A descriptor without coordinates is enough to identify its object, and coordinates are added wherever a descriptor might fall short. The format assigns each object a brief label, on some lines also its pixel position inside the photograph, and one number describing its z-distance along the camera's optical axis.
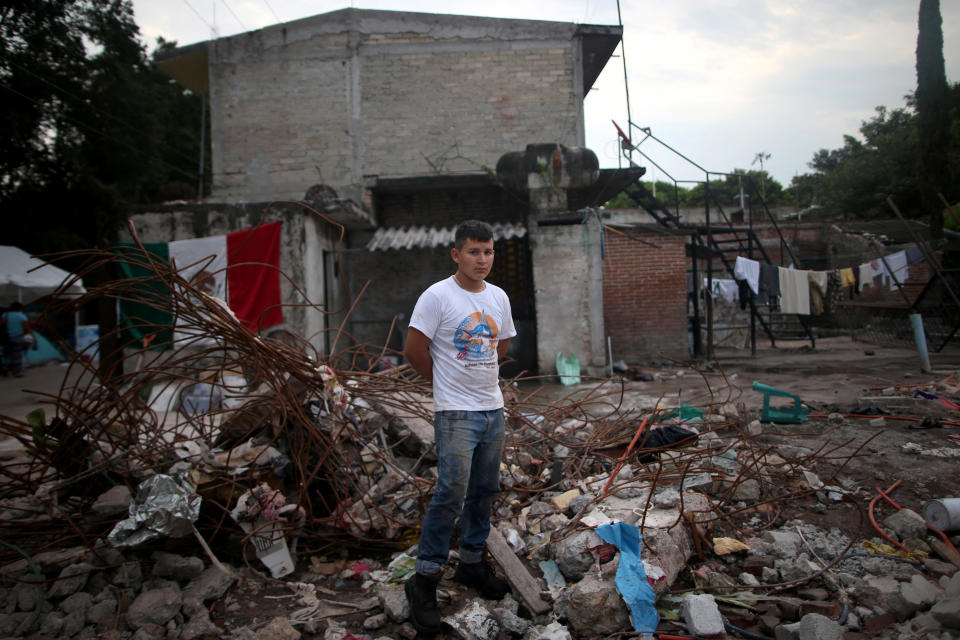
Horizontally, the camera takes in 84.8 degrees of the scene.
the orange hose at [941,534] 2.51
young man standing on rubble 2.25
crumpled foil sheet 2.65
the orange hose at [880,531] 2.59
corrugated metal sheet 8.83
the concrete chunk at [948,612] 1.87
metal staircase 9.52
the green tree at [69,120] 11.01
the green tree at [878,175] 21.53
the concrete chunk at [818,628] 1.92
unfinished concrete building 11.37
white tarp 10.31
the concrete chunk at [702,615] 2.03
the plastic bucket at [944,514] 2.58
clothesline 10.21
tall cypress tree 15.02
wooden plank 2.34
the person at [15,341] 10.53
